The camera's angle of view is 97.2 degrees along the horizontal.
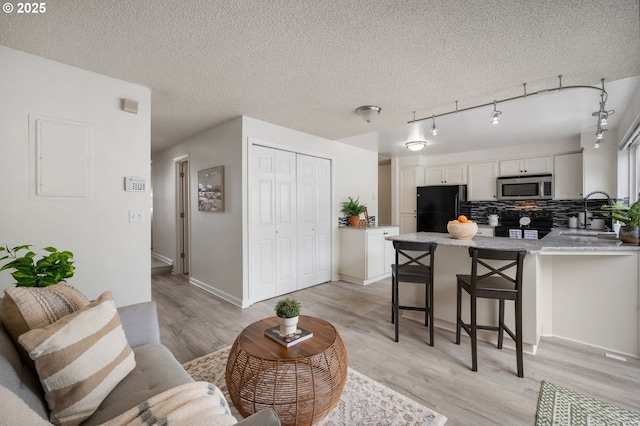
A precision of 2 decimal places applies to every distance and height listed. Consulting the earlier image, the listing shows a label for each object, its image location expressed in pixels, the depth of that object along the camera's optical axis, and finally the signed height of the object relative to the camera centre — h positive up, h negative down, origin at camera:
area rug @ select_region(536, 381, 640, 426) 1.62 -1.21
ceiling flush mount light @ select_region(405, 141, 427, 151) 4.25 +0.99
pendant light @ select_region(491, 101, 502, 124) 2.65 +0.88
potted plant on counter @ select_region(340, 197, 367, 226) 4.89 +0.00
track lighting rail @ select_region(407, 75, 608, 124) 2.47 +1.12
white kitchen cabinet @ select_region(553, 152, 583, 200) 4.69 +0.58
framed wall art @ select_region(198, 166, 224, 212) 3.85 +0.30
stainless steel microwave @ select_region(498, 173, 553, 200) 4.92 +0.42
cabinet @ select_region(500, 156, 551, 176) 4.98 +0.81
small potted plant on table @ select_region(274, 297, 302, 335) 1.65 -0.62
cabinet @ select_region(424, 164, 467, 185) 5.87 +0.76
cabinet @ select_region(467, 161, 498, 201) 5.51 +0.58
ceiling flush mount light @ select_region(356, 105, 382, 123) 3.15 +1.11
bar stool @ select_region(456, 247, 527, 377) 2.08 -0.60
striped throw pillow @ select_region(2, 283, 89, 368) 1.13 -0.42
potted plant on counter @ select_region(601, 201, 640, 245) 2.35 -0.11
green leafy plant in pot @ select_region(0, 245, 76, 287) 1.43 -0.32
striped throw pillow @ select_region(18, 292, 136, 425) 1.02 -0.59
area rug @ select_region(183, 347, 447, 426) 1.63 -1.21
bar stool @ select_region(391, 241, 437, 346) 2.54 -0.60
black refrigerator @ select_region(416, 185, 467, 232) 5.65 +0.11
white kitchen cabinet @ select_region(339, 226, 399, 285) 4.54 -0.74
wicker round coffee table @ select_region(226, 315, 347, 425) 1.38 -0.86
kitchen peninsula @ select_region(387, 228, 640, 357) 2.31 -0.71
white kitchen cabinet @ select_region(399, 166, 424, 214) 6.33 +0.57
